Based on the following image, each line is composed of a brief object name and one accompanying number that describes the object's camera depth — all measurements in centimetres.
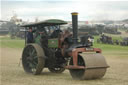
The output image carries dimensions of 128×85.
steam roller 941
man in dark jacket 1231
